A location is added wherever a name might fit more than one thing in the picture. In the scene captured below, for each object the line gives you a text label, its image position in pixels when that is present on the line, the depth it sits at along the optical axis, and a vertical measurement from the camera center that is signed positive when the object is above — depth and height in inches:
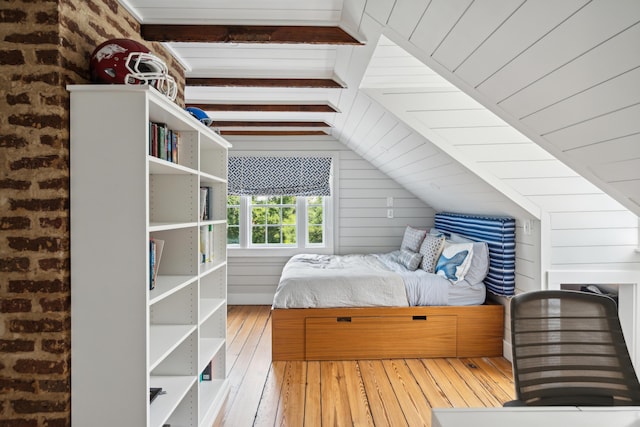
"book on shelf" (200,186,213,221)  103.0 +2.6
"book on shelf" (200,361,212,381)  109.9 -44.3
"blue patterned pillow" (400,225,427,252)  173.6 -11.3
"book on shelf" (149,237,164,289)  75.7 -8.9
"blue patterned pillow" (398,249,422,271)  153.6 -18.3
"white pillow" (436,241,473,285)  136.9 -16.8
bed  133.8 -33.2
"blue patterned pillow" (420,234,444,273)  148.6 -14.8
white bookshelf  61.6 -6.7
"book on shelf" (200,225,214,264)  104.0 -8.4
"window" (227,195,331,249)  209.8 -4.0
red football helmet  63.6 +23.7
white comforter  134.8 -25.9
